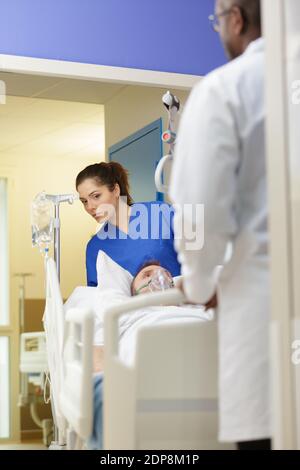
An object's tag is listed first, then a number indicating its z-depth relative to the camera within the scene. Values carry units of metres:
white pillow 2.93
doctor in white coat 1.52
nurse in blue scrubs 3.27
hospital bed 1.66
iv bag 3.30
